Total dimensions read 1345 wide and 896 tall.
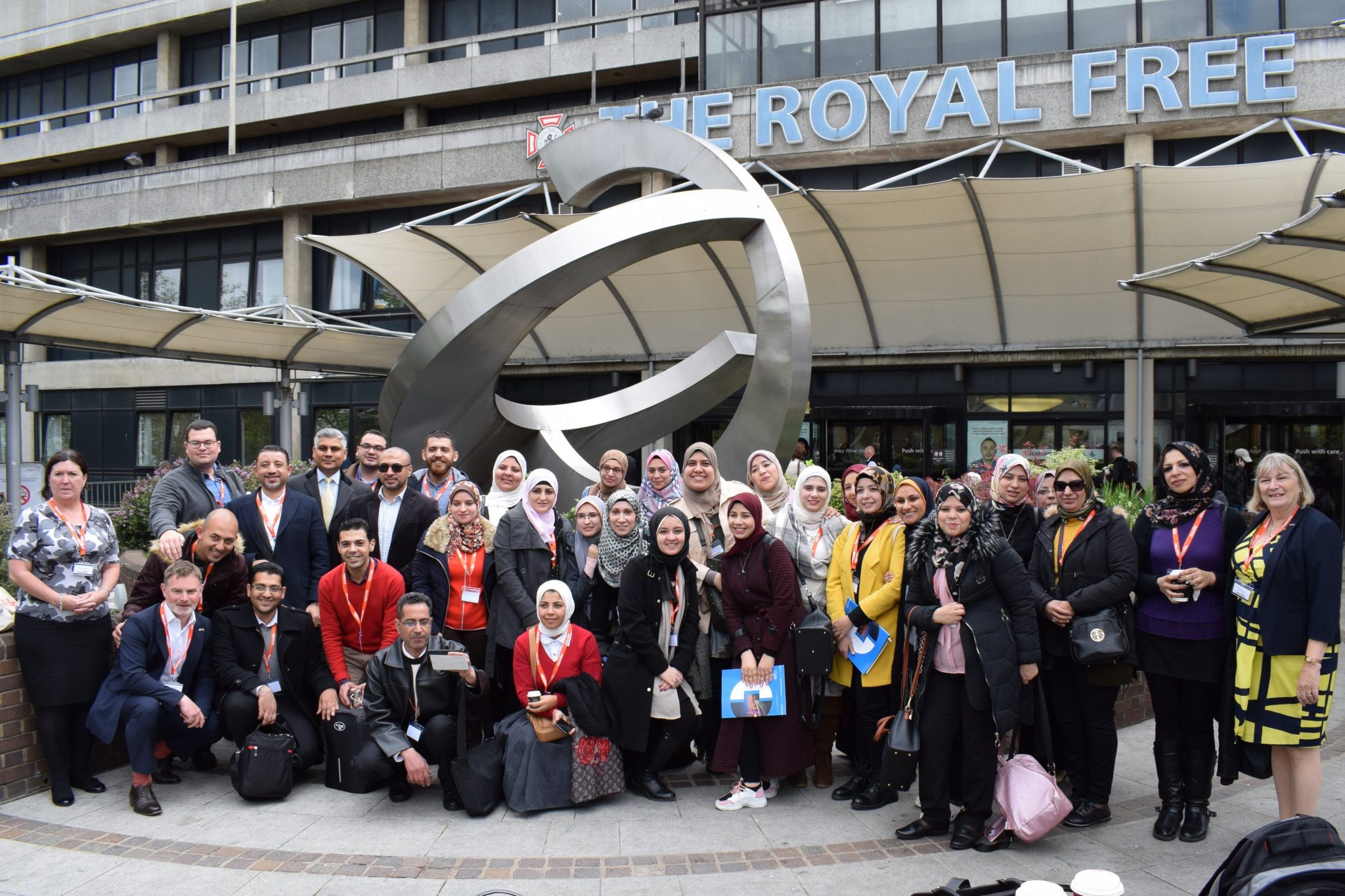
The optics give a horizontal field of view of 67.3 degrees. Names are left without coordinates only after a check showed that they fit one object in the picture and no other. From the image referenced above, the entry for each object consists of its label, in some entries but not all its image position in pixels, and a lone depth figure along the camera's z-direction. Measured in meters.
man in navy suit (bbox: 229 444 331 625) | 6.10
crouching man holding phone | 5.26
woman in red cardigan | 5.20
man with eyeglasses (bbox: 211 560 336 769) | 5.52
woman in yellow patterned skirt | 4.23
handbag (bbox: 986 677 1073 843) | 4.52
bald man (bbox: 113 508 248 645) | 5.61
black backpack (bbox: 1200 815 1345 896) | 2.97
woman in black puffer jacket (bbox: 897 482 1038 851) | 4.66
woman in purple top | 4.67
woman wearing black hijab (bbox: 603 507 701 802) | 5.26
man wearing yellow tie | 6.52
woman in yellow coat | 5.21
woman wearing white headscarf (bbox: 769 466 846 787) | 5.62
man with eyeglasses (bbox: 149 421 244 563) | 6.00
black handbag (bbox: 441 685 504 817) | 5.12
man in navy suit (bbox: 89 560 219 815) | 5.29
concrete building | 17.19
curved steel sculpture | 8.20
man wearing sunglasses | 6.25
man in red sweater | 5.69
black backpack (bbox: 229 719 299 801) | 5.29
